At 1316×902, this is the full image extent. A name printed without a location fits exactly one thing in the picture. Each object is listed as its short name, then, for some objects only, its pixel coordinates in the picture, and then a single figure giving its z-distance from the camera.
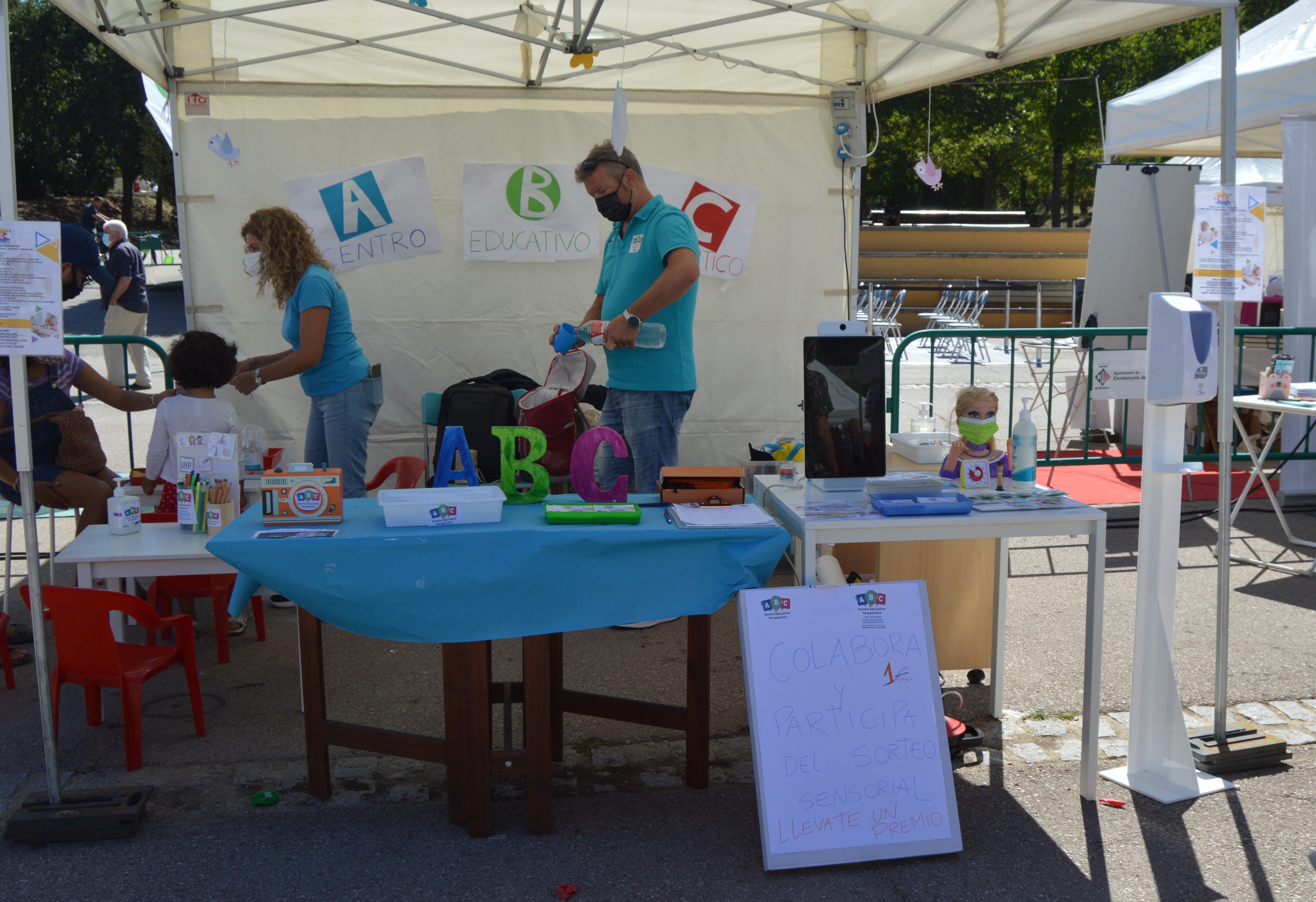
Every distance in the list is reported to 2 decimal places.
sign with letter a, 5.53
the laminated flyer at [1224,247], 3.11
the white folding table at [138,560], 3.14
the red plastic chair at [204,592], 3.94
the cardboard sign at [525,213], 5.64
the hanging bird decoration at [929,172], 5.56
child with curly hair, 3.92
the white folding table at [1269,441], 4.96
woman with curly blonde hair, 4.26
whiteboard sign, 2.58
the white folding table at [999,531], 2.71
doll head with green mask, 3.18
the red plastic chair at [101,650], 3.03
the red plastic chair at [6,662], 3.67
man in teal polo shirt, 3.66
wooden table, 2.72
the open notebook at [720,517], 2.72
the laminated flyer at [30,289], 2.64
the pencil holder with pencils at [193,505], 3.38
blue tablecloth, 2.58
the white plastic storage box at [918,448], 3.63
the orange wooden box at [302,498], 2.79
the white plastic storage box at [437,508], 2.71
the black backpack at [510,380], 5.38
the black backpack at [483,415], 5.02
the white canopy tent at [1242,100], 5.99
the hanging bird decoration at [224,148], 5.34
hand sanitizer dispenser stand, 2.87
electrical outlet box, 5.68
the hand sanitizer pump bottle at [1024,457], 3.18
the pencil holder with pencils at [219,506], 3.41
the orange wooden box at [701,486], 2.97
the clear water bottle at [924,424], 4.32
